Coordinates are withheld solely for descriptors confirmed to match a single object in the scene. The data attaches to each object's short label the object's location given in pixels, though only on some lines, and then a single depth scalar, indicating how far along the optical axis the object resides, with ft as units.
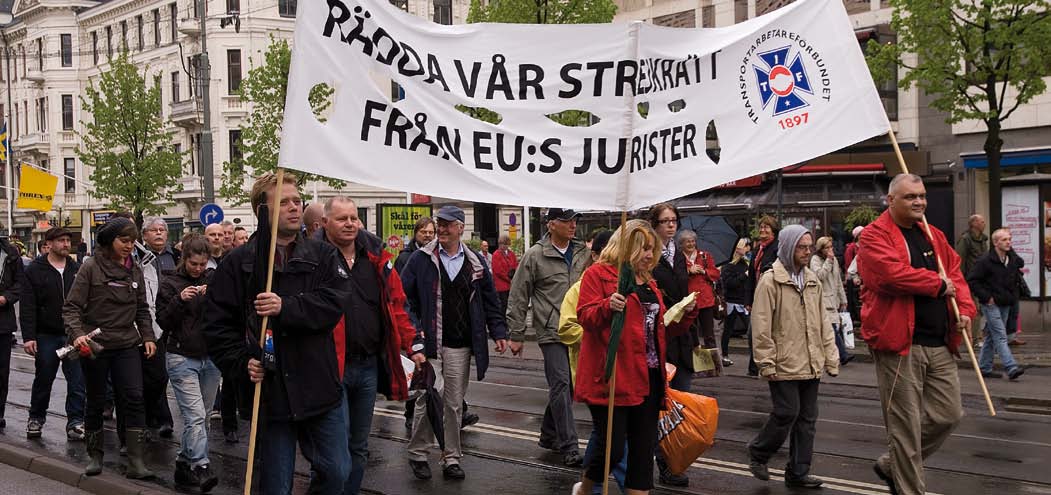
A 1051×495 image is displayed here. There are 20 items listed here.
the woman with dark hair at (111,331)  28.25
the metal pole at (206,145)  104.22
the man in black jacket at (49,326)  35.50
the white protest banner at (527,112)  20.17
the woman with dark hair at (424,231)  34.17
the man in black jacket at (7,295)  37.50
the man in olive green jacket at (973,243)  56.18
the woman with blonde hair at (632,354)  21.40
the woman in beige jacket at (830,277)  48.52
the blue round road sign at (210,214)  90.03
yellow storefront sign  98.32
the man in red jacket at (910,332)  21.97
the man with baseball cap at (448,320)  28.32
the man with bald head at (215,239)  31.04
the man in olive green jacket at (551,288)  29.73
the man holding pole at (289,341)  18.31
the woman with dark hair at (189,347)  27.55
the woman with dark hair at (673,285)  26.48
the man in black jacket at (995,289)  46.39
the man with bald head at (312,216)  29.19
